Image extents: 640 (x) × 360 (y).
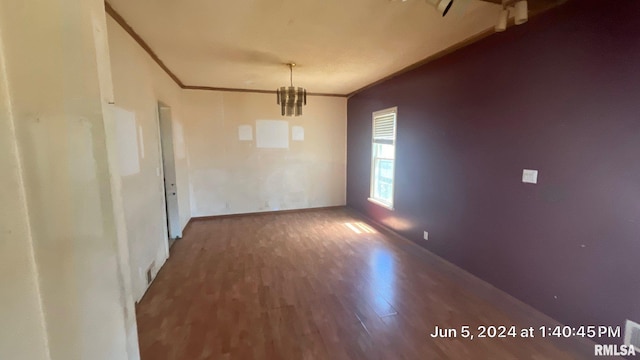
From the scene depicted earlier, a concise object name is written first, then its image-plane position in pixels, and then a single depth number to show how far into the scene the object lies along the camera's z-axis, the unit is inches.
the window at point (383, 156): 168.2
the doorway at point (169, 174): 152.9
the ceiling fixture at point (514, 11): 72.0
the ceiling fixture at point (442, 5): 69.7
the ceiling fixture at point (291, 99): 139.3
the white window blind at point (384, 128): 167.2
